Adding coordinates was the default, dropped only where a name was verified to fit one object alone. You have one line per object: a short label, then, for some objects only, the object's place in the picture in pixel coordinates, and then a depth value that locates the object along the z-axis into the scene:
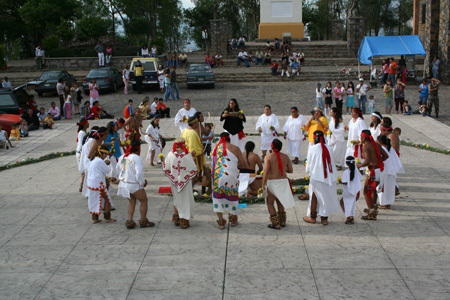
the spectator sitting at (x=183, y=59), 36.72
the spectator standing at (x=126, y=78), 28.45
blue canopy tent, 26.58
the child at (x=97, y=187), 9.46
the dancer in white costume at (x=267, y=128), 13.41
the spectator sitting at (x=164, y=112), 21.22
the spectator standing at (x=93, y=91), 23.72
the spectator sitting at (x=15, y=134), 18.19
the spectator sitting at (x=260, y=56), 35.78
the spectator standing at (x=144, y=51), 35.97
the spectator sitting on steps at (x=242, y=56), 36.03
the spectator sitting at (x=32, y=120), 20.12
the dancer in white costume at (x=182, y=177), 9.12
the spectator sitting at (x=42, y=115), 20.95
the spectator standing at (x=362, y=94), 21.20
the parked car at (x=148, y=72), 28.58
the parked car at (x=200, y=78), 28.88
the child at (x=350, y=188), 9.24
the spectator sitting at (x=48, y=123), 20.17
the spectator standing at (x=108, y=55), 36.34
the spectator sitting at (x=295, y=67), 31.44
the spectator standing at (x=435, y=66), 29.88
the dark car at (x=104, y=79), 28.22
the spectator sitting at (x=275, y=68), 31.92
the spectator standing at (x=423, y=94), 21.08
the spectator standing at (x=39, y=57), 35.75
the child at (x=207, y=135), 12.39
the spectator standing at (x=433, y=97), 20.48
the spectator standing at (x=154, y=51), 36.14
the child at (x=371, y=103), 20.93
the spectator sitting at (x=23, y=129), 18.81
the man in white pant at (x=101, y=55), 35.46
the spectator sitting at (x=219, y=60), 36.25
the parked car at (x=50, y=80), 28.34
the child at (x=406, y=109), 20.83
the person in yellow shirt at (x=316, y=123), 12.54
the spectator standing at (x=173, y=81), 25.73
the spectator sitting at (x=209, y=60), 35.62
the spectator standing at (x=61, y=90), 24.11
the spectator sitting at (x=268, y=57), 35.78
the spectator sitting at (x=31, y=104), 21.41
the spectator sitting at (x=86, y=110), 21.67
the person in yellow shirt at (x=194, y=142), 10.77
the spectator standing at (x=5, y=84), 26.42
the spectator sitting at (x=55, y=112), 22.09
